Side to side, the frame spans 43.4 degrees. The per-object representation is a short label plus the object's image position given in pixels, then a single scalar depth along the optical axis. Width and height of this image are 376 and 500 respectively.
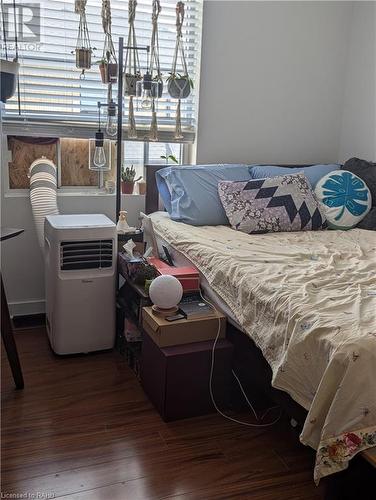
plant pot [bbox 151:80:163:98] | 2.73
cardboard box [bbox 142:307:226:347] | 2.00
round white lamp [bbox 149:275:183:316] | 2.06
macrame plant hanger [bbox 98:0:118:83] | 2.62
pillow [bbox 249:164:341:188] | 2.99
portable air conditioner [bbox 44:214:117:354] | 2.40
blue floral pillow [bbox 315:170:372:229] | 2.84
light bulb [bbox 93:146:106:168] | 2.69
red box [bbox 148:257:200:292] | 2.22
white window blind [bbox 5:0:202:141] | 2.74
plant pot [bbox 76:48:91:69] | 2.56
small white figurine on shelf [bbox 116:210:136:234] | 2.72
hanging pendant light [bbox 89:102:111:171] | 2.65
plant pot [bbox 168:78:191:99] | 2.81
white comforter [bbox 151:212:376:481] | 1.28
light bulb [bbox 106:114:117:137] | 2.81
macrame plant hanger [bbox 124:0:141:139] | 2.61
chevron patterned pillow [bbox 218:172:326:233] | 2.65
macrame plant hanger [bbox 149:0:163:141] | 2.69
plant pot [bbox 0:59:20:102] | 1.93
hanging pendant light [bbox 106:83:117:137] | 2.72
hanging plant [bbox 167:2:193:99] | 2.75
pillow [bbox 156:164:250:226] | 2.74
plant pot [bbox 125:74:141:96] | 2.66
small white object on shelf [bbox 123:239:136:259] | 2.57
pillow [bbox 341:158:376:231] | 2.86
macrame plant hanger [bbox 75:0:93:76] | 2.52
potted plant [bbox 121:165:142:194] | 3.02
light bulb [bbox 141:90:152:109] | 2.74
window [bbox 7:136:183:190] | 2.84
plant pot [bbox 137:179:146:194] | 3.07
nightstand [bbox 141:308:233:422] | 1.97
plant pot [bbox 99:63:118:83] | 2.63
